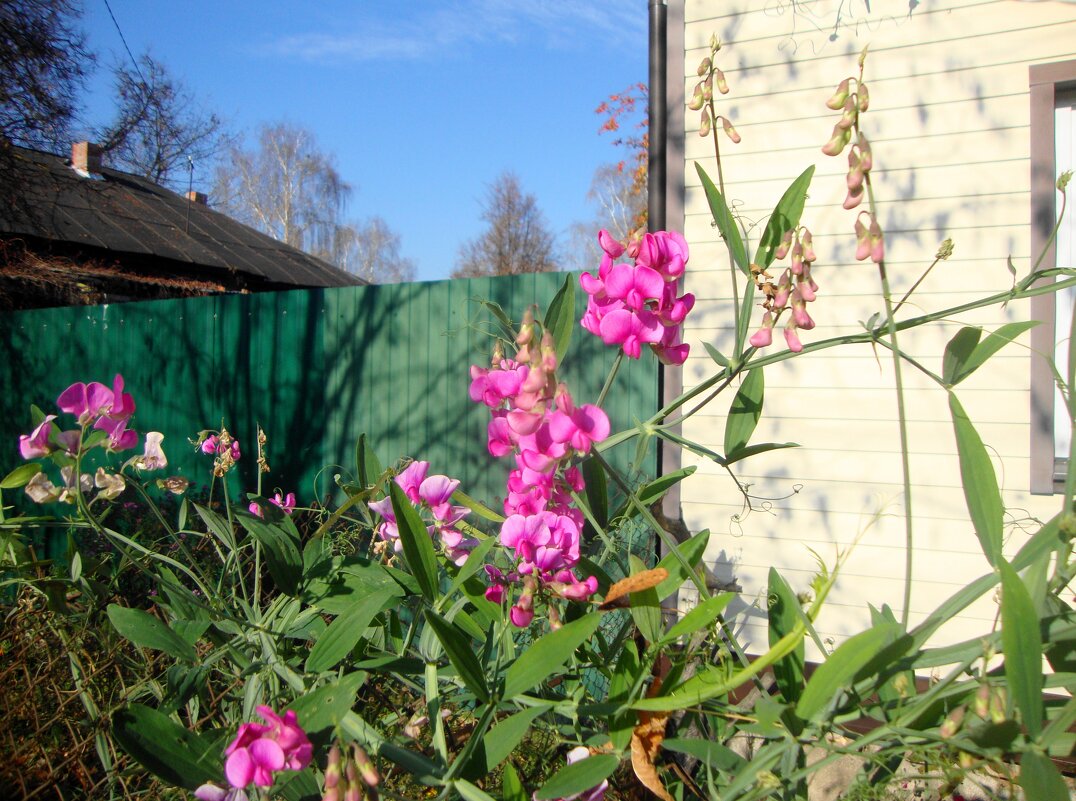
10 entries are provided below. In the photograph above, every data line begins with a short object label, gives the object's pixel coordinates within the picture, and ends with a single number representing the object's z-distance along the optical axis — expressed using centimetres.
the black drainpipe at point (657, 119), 348
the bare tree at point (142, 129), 732
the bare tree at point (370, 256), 4752
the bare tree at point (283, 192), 3941
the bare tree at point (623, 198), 3272
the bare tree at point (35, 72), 612
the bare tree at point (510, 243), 3672
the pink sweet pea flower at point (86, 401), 86
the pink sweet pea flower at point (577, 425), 61
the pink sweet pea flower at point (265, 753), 56
